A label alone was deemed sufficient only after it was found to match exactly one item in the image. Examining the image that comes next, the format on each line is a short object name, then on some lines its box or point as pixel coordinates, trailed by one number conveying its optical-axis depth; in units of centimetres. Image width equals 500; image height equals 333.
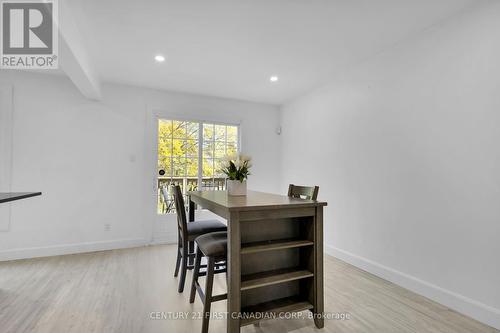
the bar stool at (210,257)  172
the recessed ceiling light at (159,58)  296
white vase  237
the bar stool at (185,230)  236
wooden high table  163
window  416
